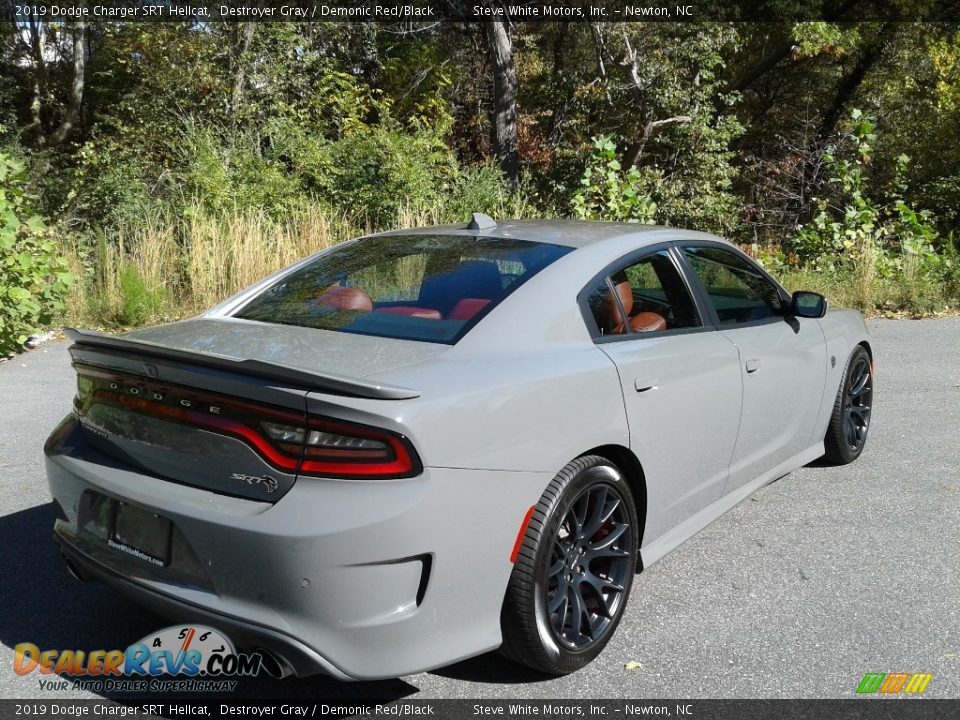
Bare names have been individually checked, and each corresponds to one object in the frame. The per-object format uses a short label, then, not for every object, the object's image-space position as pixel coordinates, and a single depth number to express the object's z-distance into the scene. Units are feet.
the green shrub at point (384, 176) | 42.60
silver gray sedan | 7.86
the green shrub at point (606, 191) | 40.83
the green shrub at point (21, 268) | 25.61
